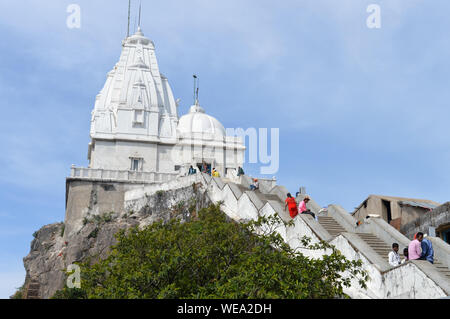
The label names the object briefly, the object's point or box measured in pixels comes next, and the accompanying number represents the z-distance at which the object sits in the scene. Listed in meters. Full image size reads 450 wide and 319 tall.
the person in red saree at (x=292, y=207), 24.38
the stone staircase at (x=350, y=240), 17.28
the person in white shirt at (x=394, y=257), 19.27
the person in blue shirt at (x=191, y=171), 43.89
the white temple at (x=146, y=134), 50.22
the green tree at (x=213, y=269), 16.81
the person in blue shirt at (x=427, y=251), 18.28
